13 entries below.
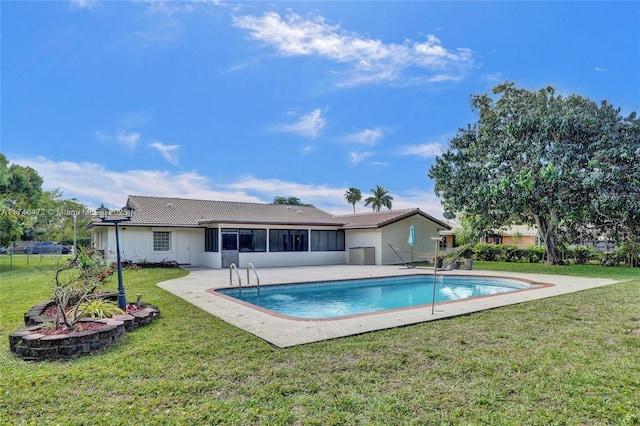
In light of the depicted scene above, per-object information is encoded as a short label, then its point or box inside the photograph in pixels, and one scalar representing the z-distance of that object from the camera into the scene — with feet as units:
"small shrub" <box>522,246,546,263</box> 76.28
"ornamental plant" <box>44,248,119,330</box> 18.38
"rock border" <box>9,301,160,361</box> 16.19
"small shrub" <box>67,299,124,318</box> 21.53
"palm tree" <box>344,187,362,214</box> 199.41
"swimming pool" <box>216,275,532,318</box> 34.22
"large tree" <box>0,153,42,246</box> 63.05
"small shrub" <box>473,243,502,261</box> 82.02
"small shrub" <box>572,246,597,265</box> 71.31
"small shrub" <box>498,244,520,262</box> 79.56
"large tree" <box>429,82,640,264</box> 55.06
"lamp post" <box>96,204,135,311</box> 24.50
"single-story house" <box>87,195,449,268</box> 64.90
